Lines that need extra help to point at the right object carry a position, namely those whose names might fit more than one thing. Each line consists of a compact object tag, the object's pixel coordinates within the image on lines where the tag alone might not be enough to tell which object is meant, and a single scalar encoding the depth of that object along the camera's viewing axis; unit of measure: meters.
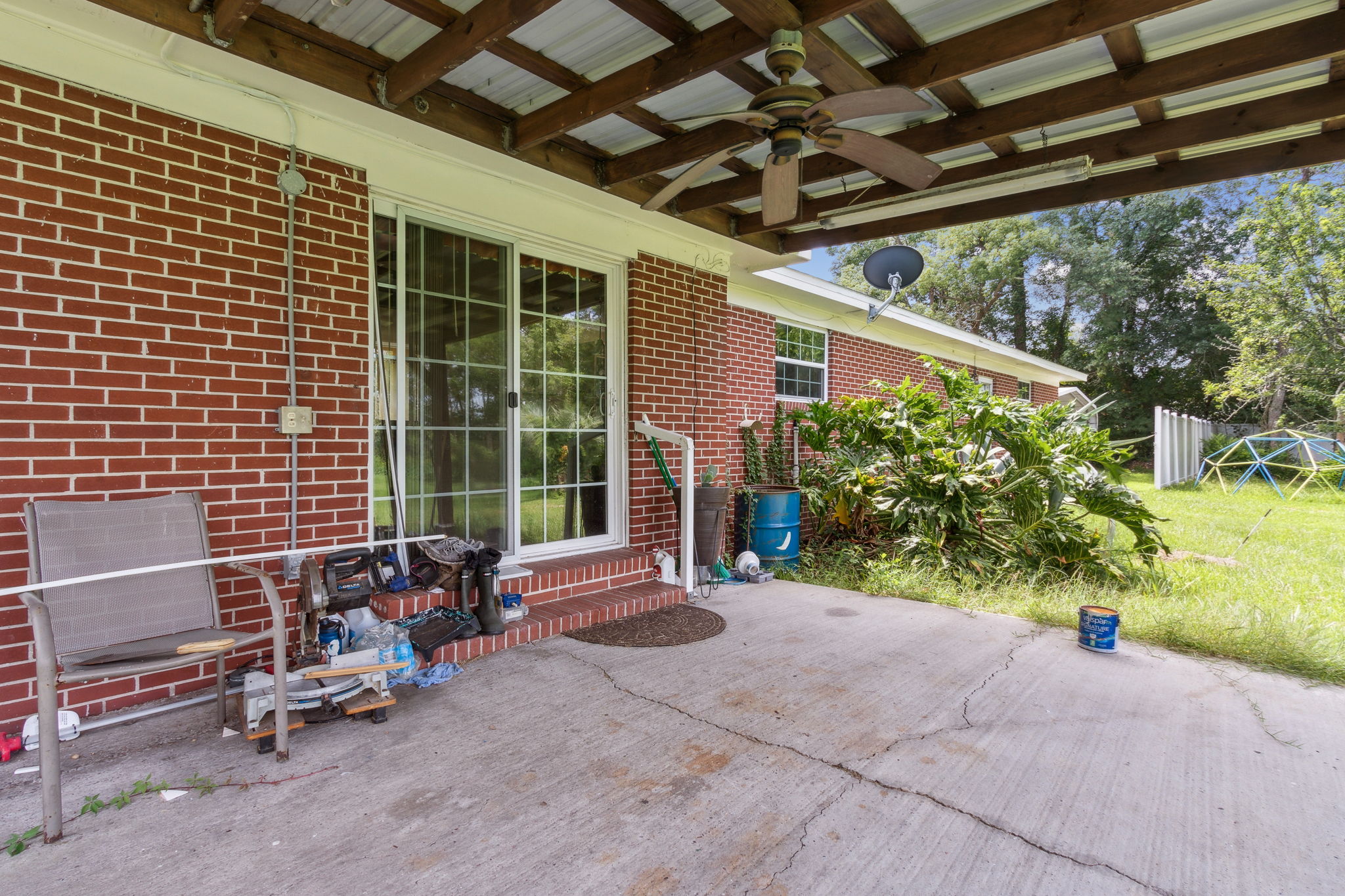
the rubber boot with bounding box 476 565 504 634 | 3.27
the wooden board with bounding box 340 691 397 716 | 2.47
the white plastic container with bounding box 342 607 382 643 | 2.92
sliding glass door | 3.52
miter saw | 2.52
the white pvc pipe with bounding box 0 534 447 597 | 1.93
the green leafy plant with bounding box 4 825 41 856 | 1.73
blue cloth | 2.89
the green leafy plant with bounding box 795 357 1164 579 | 4.74
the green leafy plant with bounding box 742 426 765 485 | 6.06
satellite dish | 5.52
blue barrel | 5.30
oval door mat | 3.52
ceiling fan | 2.38
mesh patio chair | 2.08
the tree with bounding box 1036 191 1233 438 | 20.27
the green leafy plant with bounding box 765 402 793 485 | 6.39
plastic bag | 2.65
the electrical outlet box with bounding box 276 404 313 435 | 2.96
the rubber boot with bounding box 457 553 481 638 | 3.25
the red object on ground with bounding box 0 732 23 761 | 2.24
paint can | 3.36
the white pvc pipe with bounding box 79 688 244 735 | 2.24
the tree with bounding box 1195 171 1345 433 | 14.48
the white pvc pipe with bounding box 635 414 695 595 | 4.27
